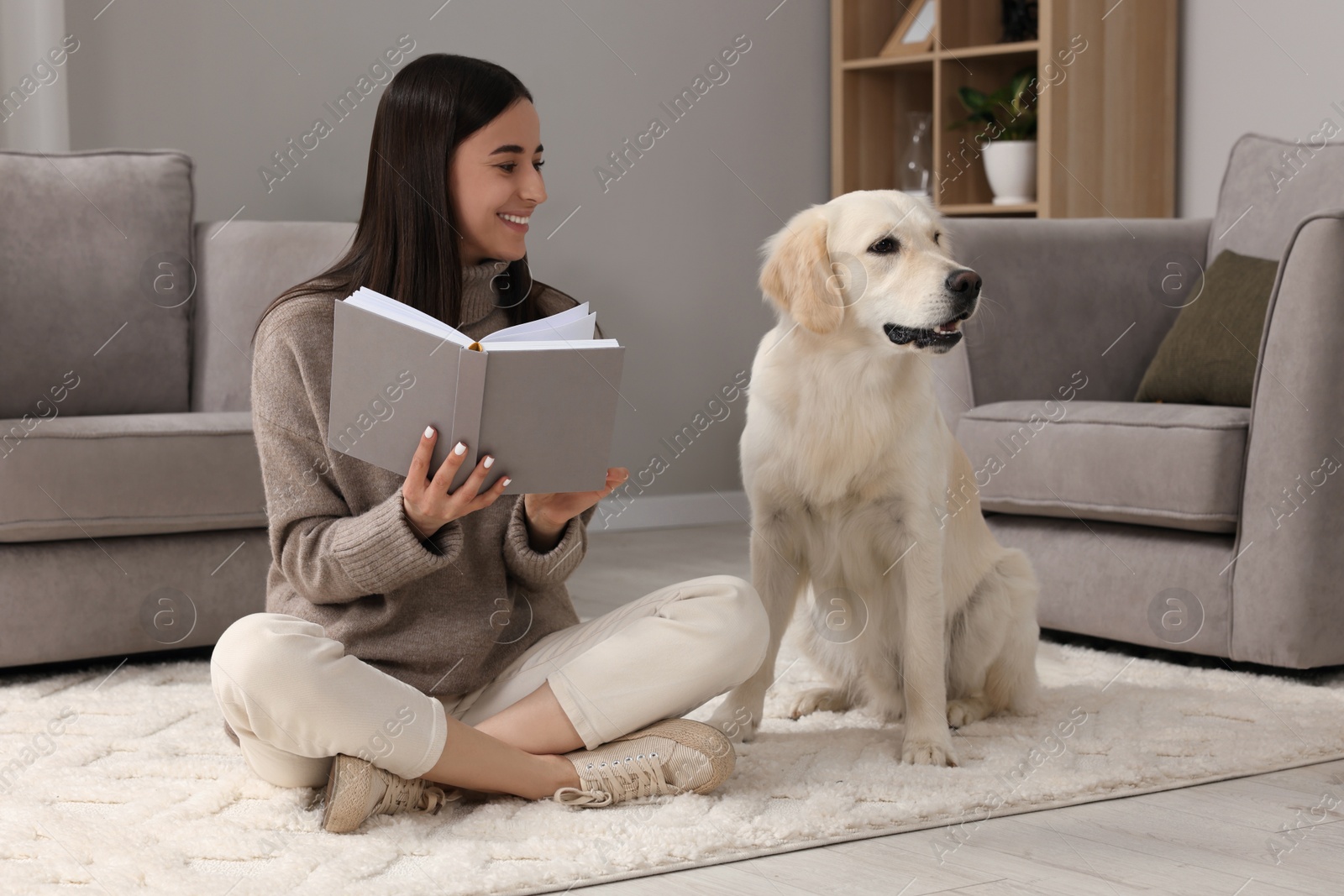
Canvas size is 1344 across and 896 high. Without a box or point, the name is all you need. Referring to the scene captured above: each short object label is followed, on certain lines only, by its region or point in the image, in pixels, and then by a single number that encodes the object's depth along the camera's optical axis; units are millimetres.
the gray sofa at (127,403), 2197
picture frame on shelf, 4289
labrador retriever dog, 1759
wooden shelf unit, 3871
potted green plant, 4008
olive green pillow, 2473
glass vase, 4363
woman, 1395
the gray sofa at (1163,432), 2127
